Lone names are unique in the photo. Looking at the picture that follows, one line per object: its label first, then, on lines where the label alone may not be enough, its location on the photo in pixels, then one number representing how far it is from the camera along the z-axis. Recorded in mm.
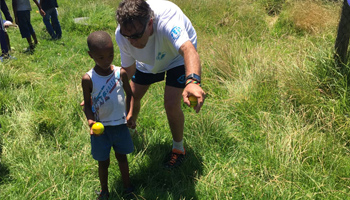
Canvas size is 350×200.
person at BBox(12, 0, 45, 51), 6843
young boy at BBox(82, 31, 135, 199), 2270
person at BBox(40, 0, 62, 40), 7598
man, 2307
